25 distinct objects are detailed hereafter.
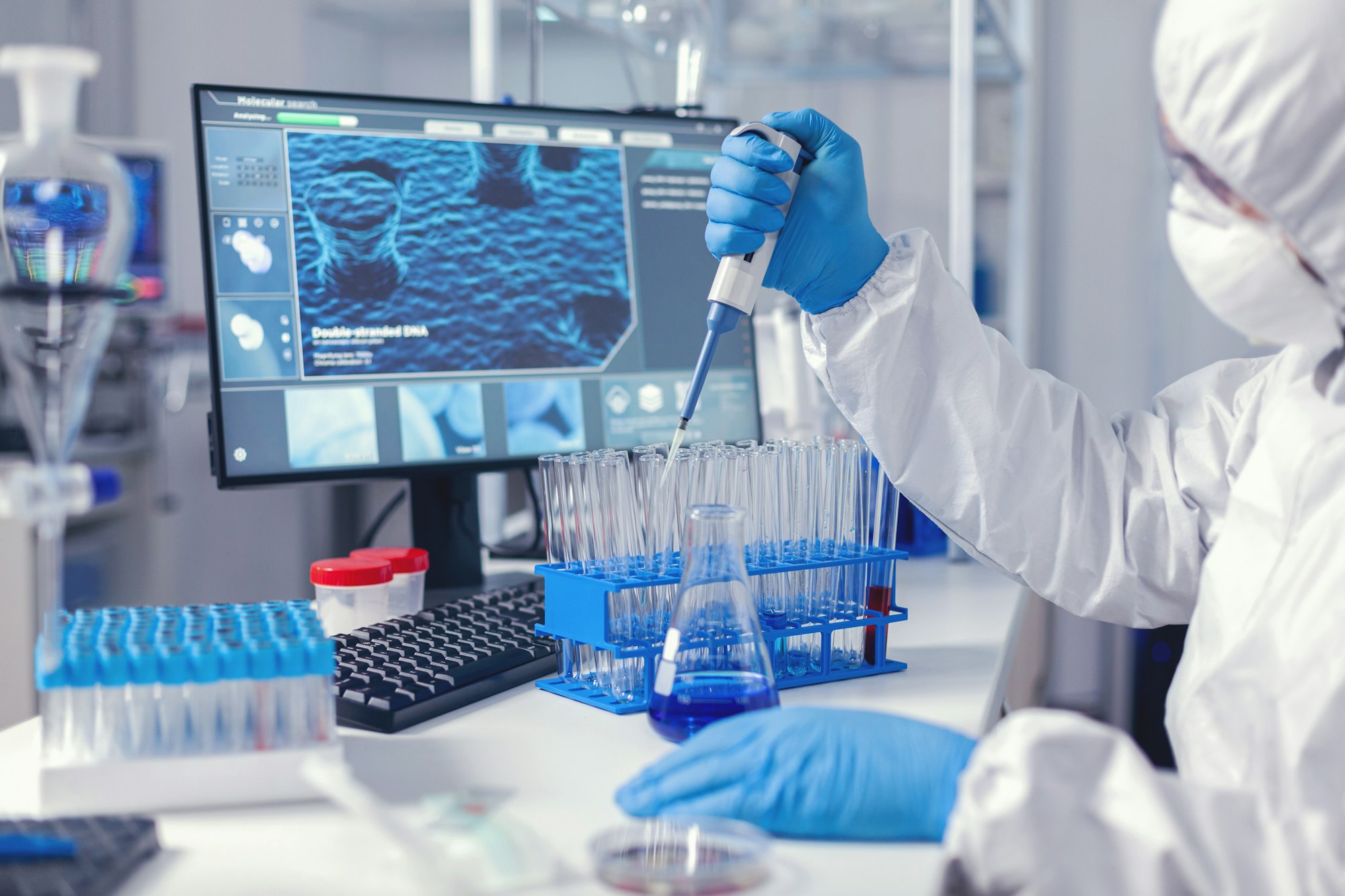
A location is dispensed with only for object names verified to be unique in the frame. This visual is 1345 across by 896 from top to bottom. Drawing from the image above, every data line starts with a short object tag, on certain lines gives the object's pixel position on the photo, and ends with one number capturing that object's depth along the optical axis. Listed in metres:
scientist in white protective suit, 0.62
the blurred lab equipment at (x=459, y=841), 0.58
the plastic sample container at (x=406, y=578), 1.18
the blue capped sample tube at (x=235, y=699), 0.70
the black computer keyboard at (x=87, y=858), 0.57
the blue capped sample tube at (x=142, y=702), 0.69
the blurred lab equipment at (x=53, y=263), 0.67
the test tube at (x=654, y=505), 0.97
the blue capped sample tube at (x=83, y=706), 0.69
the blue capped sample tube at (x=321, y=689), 0.72
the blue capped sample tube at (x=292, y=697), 0.71
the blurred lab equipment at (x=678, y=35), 1.91
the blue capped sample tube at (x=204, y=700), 0.70
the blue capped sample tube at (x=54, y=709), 0.69
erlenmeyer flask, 0.84
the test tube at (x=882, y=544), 1.05
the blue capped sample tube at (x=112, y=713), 0.69
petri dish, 0.59
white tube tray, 0.69
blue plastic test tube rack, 0.91
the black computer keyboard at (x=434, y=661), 0.88
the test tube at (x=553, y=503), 0.98
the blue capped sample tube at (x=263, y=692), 0.71
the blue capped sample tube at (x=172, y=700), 0.70
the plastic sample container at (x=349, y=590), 1.12
